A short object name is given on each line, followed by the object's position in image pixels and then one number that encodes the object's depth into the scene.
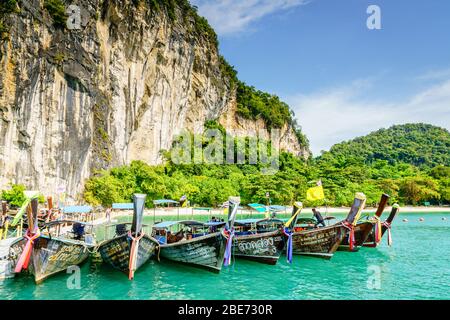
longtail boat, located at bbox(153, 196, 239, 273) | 12.70
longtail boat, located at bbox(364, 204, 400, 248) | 18.39
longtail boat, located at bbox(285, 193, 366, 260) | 14.34
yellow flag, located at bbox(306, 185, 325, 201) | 16.12
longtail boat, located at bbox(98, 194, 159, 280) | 11.41
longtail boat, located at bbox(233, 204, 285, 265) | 14.67
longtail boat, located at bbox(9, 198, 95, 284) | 10.65
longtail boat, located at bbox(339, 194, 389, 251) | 17.70
